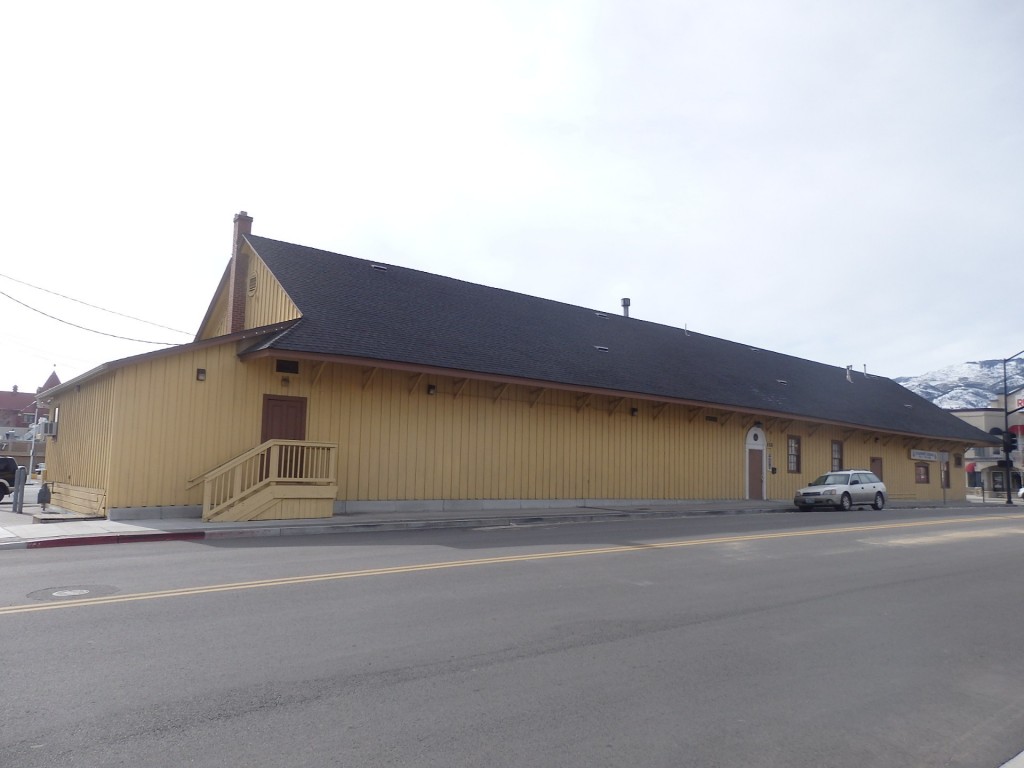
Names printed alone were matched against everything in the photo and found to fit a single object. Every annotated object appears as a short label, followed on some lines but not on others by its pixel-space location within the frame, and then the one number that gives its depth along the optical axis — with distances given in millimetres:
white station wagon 26781
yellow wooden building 16594
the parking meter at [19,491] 18612
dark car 28197
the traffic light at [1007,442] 38500
